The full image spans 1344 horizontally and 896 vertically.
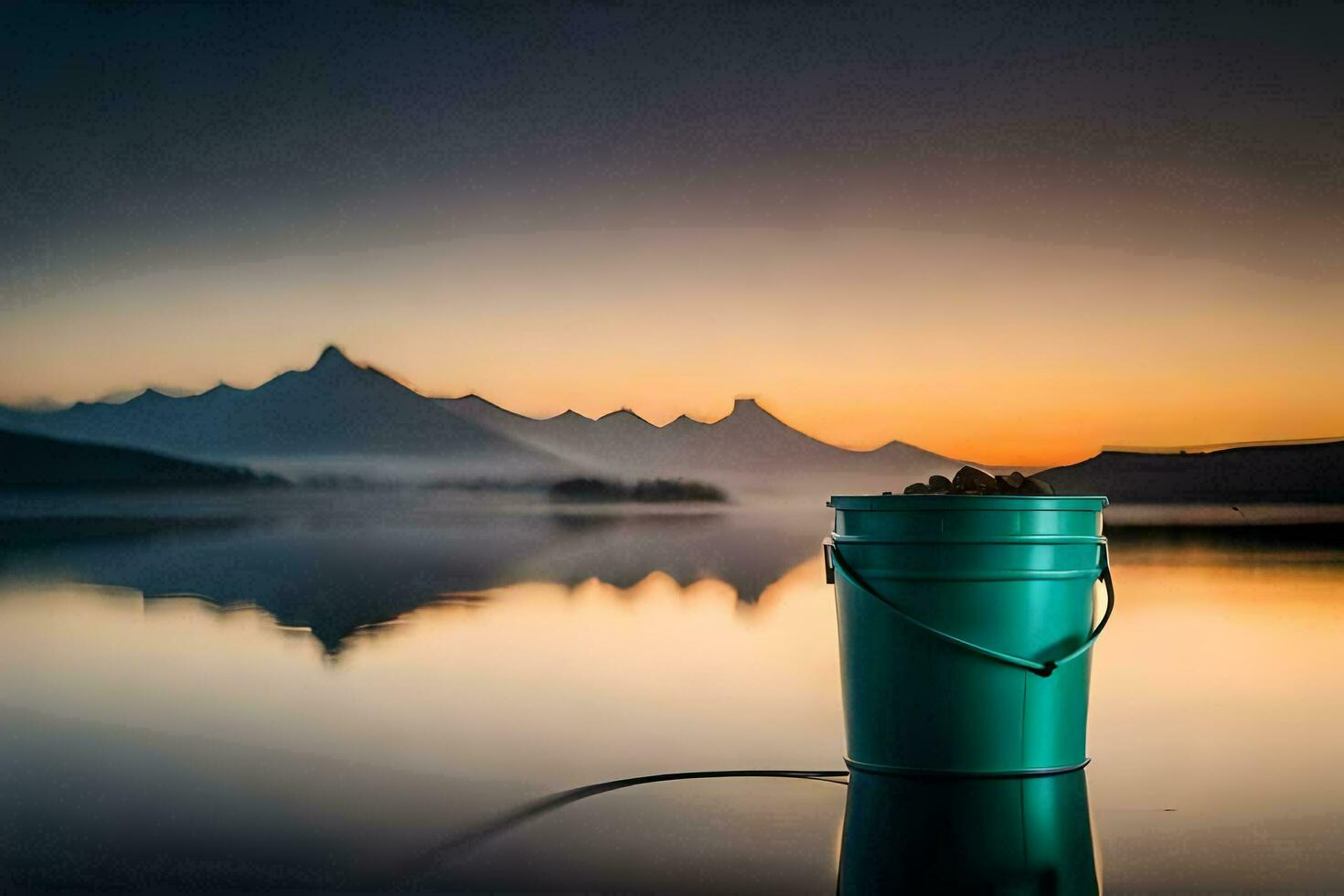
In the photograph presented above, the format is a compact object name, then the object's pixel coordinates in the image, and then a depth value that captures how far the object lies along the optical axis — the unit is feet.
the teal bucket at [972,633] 12.65
